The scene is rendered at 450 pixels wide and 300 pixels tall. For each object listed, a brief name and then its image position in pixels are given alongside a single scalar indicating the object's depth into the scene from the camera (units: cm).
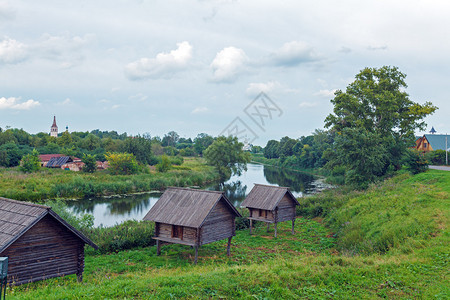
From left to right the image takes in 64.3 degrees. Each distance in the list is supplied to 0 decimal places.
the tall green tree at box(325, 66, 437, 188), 4378
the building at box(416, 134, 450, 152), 5919
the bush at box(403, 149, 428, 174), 3809
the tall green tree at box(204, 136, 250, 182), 6825
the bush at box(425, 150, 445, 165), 4781
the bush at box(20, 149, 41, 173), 5622
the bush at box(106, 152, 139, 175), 6372
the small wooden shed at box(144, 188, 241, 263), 1834
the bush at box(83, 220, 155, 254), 2061
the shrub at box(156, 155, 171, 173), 6969
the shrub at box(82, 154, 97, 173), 6234
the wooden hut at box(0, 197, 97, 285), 1186
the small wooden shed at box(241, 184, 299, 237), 2545
